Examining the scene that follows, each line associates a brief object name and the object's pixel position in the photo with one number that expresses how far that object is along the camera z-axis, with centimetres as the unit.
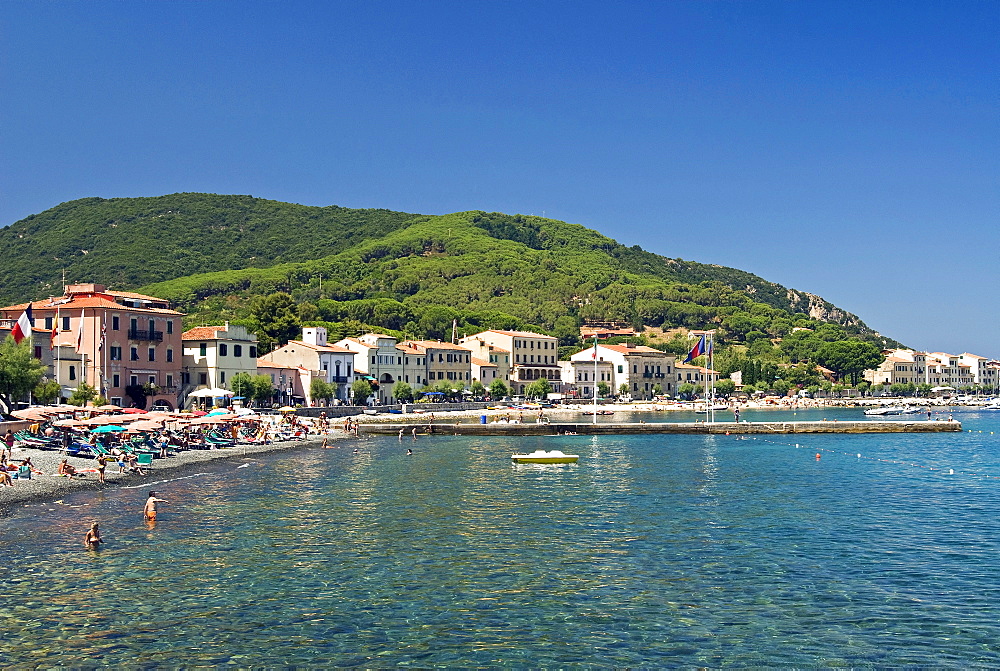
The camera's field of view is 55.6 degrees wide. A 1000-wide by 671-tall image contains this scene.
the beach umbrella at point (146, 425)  5066
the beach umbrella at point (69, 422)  4962
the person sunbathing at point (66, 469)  3816
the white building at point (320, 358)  9562
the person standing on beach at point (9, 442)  4209
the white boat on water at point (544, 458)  5134
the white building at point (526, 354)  13000
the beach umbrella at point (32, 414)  4641
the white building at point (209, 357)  7919
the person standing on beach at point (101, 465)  3841
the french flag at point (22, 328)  5222
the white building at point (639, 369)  14550
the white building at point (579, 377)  13812
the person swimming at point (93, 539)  2555
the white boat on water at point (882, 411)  11650
